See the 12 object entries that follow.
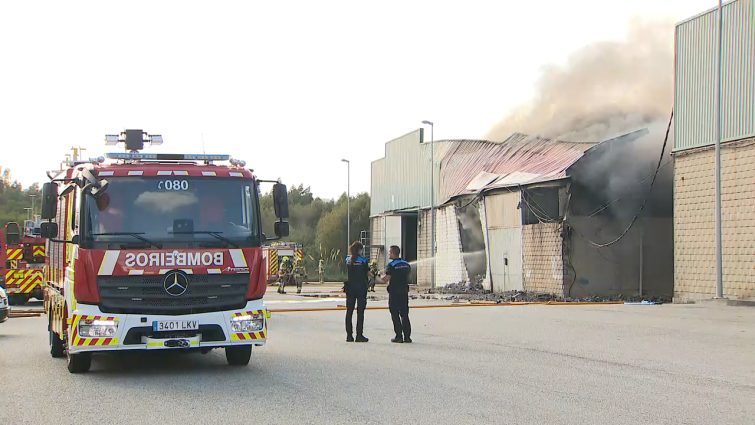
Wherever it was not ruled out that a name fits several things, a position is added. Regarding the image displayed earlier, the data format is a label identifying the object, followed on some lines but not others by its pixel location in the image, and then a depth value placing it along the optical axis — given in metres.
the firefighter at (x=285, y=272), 35.44
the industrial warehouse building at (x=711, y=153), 24.08
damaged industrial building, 30.11
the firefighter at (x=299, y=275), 36.09
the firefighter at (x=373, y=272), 36.62
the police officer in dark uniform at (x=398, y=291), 14.09
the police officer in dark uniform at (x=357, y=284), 13.98
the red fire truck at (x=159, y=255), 9.41
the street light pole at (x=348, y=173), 59.00
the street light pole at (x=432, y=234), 40.88
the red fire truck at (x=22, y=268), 26.30
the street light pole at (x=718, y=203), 23.28
